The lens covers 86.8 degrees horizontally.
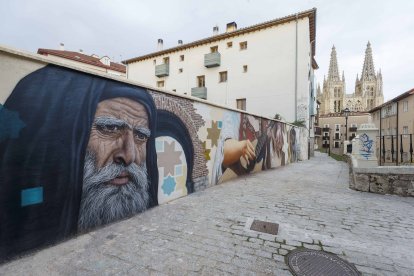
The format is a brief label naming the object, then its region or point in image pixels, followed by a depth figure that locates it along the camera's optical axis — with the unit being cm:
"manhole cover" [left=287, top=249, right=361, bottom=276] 254
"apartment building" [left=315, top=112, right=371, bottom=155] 5803
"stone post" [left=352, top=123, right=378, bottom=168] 625
